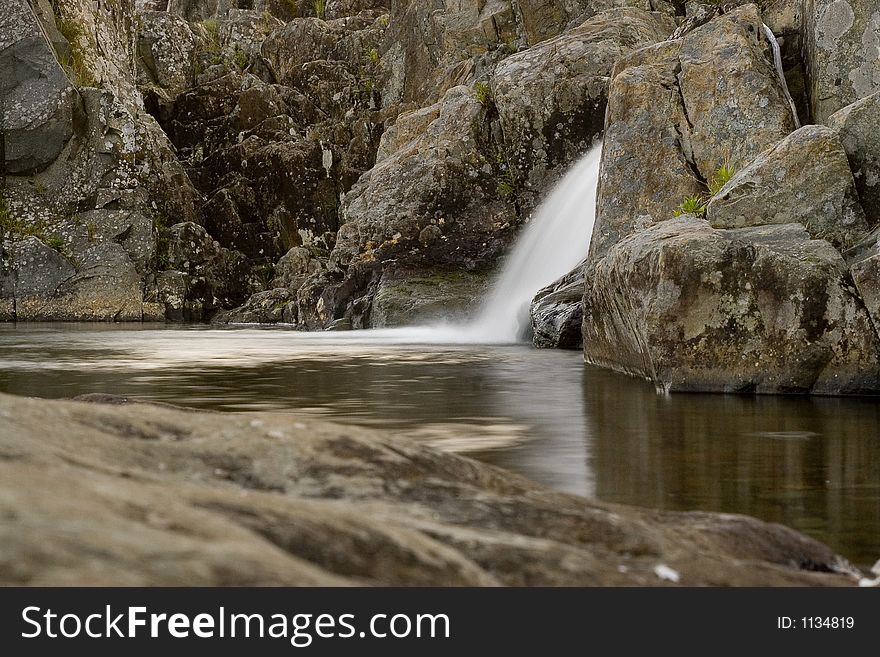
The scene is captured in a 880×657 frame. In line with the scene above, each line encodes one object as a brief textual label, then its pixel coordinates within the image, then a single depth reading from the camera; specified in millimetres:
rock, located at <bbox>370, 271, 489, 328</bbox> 22422
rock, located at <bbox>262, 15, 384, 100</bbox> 42375
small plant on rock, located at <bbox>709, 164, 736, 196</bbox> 12310
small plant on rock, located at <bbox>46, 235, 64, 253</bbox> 34772
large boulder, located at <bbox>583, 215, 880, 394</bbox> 8570
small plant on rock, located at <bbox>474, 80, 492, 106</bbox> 24891
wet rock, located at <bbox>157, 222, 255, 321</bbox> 34938
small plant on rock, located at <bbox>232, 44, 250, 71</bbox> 42906
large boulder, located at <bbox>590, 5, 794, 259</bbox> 15102
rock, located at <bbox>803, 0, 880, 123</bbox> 16078
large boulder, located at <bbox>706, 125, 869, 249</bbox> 9508
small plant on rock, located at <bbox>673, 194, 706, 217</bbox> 10953
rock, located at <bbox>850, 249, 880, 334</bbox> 8414
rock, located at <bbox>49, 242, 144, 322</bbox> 33938
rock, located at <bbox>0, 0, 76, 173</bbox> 35031
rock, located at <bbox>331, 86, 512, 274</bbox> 24234
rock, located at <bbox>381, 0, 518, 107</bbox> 31703
